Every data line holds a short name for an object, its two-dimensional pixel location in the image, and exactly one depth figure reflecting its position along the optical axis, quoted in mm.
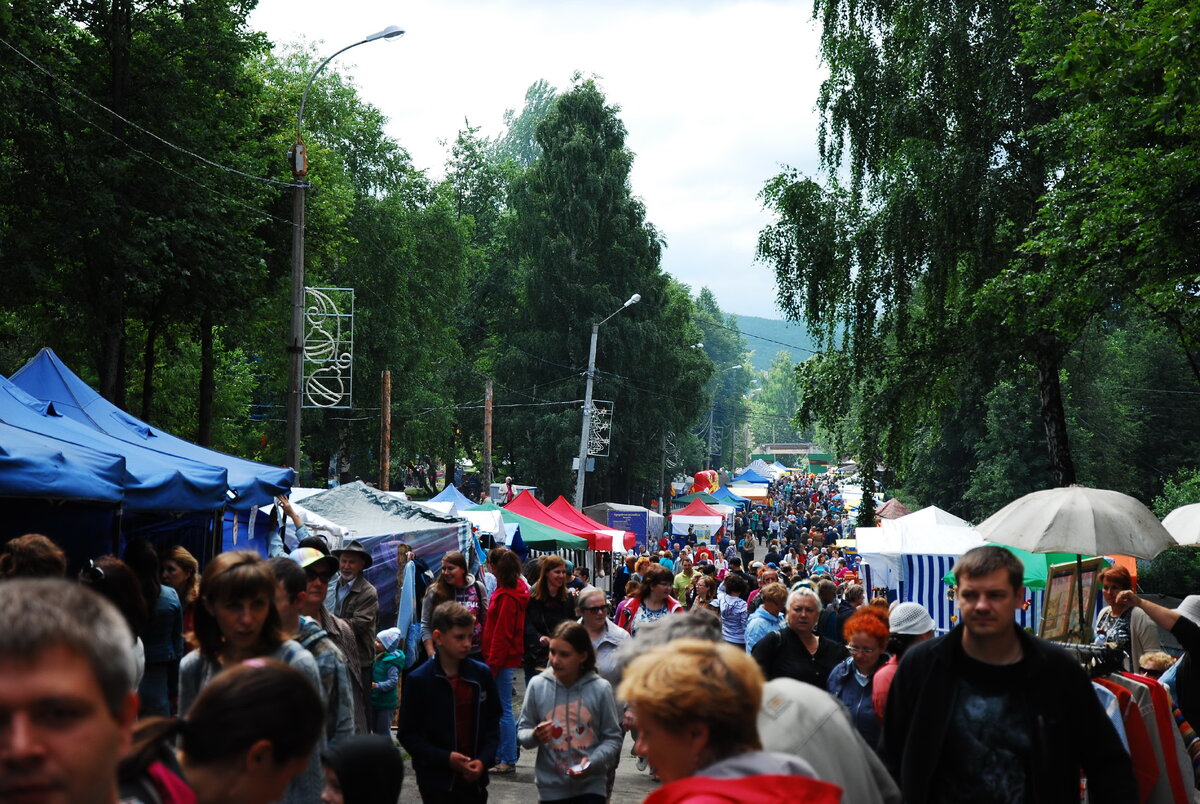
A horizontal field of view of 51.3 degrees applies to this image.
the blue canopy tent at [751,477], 88125
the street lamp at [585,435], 37781
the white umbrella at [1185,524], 12070
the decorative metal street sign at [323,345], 23078
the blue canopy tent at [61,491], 8742
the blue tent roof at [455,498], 23828
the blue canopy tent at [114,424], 13031
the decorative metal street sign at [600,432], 43344
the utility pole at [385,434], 30688
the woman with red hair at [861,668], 6898
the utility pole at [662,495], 55562
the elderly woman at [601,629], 8516
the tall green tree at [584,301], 49156
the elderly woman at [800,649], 7570
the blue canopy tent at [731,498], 65250
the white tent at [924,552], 18484
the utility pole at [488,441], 37219
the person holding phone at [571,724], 6129
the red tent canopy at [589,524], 29250
